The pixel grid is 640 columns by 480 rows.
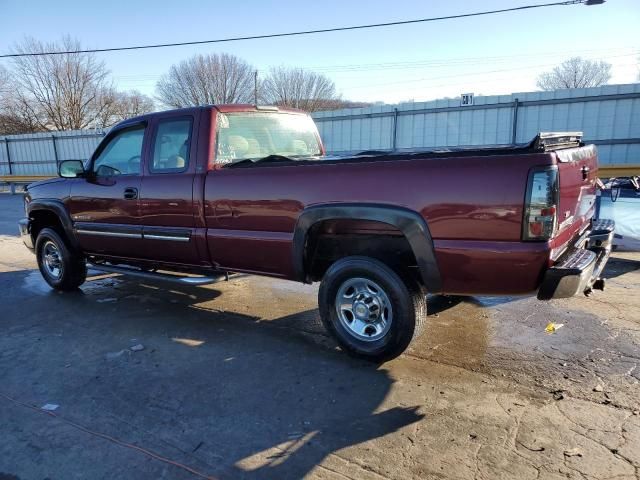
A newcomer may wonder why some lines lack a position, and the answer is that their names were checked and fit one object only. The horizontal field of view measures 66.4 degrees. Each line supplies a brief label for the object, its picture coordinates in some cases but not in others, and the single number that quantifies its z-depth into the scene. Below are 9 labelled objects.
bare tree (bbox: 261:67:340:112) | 59.81
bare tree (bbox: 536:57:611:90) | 63.44
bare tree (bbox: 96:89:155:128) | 47.28
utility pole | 48.09
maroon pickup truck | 3.12
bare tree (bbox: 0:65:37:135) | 43.78
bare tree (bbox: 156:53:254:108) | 54.06
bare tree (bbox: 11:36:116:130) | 43.88
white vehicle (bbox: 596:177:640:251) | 7.01
